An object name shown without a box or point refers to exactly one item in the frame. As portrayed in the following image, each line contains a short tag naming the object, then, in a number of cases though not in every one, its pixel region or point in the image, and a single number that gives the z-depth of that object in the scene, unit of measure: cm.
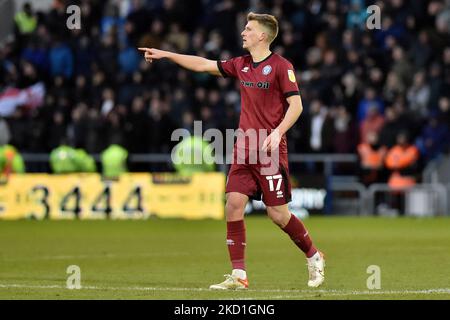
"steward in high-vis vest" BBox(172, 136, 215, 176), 2520
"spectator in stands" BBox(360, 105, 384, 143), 2612
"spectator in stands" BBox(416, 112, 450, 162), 2547
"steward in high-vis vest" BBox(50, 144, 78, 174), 2667
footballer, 1165
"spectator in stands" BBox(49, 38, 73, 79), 2905
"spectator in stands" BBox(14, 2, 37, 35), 3109
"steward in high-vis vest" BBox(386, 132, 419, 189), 2567
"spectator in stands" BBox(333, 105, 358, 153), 2608
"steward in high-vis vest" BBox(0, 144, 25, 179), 2662
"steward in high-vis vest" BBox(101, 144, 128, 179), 2645
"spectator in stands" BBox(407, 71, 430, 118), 2616
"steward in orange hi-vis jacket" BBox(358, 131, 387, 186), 2602
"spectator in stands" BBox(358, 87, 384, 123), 2619
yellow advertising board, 2469
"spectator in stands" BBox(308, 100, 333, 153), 2605
